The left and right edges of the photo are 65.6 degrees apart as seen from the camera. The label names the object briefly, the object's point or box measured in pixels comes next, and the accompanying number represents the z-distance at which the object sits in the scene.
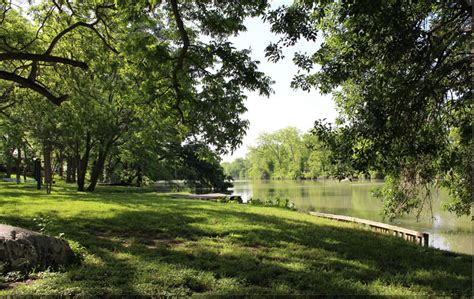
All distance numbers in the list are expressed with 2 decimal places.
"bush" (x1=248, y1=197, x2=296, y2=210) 20.77
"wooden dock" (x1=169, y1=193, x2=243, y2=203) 23.91
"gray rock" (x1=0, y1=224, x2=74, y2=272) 5.20
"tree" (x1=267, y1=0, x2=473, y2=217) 6.57
